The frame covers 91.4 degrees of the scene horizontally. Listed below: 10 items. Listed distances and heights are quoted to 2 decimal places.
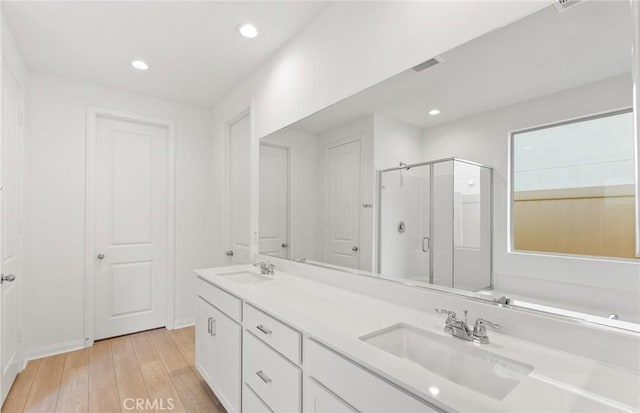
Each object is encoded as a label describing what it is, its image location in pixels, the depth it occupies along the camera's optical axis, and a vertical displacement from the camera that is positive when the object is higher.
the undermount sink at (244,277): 2.35 -0.54
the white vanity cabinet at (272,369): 0.94 -0.67
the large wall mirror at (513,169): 0.94 +0.15
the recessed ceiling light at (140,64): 2.67 +1.25
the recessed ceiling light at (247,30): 2.21 +1.28
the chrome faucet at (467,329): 1.06 -0.43
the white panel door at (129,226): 3.20 -0.20
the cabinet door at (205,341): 2.10 -0.95
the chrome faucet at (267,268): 2.39 -0.47
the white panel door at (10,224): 2.09 -0.13
